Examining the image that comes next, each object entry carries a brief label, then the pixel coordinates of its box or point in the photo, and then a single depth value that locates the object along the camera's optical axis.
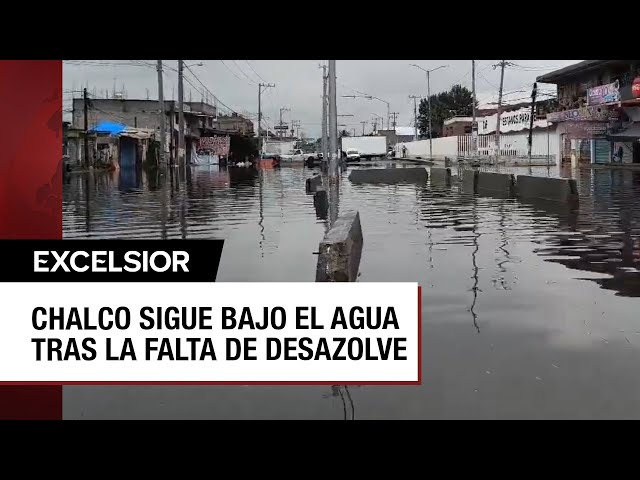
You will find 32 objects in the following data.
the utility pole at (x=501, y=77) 70.81
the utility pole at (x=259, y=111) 87.81
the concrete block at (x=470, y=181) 29.43
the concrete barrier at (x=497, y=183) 27.08
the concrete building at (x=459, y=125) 103.25
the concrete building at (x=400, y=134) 157.45
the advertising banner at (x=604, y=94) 49.19
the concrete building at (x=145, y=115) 81.94
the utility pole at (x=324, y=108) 63.03
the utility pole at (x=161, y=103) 56.44
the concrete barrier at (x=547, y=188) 21.83
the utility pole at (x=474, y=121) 60.32
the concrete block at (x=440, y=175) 35.50
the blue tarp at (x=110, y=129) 62.94
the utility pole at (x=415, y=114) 117.81
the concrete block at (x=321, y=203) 19.40
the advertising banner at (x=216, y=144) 89.54
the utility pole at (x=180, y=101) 56.70
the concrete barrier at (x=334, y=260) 8.37
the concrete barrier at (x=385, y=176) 38.56
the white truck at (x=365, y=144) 80.62
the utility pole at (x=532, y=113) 62.44
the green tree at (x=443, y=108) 116.38
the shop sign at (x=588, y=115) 51.47
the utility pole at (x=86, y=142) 56.21
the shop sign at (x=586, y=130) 53.50
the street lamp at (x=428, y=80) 70.62
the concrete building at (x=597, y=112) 49.62
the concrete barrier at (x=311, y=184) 28.17
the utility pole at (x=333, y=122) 34.44
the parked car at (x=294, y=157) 89.12
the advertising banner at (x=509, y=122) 73.25
